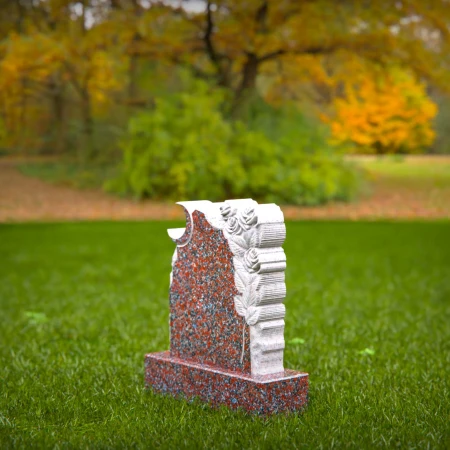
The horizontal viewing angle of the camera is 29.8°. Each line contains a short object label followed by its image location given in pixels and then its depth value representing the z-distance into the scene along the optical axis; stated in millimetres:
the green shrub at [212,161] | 22719
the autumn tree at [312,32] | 24406
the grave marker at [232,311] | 5039
